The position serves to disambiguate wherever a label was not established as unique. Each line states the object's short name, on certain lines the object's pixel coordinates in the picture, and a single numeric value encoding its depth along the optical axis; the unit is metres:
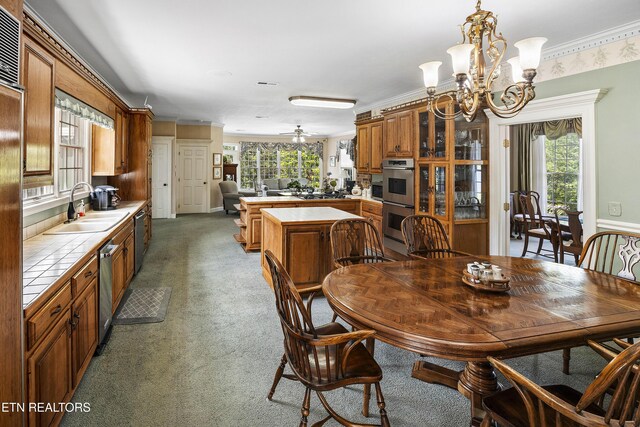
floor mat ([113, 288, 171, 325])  3.26
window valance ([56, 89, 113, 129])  3.05
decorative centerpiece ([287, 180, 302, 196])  7.96
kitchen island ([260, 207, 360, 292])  3.76
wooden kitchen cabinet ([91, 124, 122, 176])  4.92
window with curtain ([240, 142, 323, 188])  12.95
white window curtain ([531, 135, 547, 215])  7.68
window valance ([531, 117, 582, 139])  6.63
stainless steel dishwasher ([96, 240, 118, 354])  2.62
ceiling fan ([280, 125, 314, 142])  9.48
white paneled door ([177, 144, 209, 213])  10.32
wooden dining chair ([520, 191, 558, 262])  5.59
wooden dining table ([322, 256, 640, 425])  1.37
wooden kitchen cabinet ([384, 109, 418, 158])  4.93
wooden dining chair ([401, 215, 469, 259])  3.06
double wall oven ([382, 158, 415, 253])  4.88
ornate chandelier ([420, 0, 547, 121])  2.02
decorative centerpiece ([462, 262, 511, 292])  1.84
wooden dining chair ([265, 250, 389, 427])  1.50
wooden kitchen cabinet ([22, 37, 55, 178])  2.27
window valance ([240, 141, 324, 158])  12.85
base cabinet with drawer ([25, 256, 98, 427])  1.51
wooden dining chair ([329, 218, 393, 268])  2.92
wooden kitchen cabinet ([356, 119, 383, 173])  6.10
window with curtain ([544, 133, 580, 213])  7.13
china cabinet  4.34
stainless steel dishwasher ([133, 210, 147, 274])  4.50
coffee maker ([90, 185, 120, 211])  4.52
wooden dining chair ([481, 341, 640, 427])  1.00
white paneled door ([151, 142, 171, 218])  9.20
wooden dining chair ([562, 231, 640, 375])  2.36
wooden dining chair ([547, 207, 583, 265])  4.59
